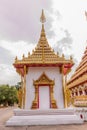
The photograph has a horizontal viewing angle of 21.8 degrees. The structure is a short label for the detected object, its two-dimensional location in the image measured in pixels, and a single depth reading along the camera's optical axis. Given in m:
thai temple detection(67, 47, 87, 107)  19.16
